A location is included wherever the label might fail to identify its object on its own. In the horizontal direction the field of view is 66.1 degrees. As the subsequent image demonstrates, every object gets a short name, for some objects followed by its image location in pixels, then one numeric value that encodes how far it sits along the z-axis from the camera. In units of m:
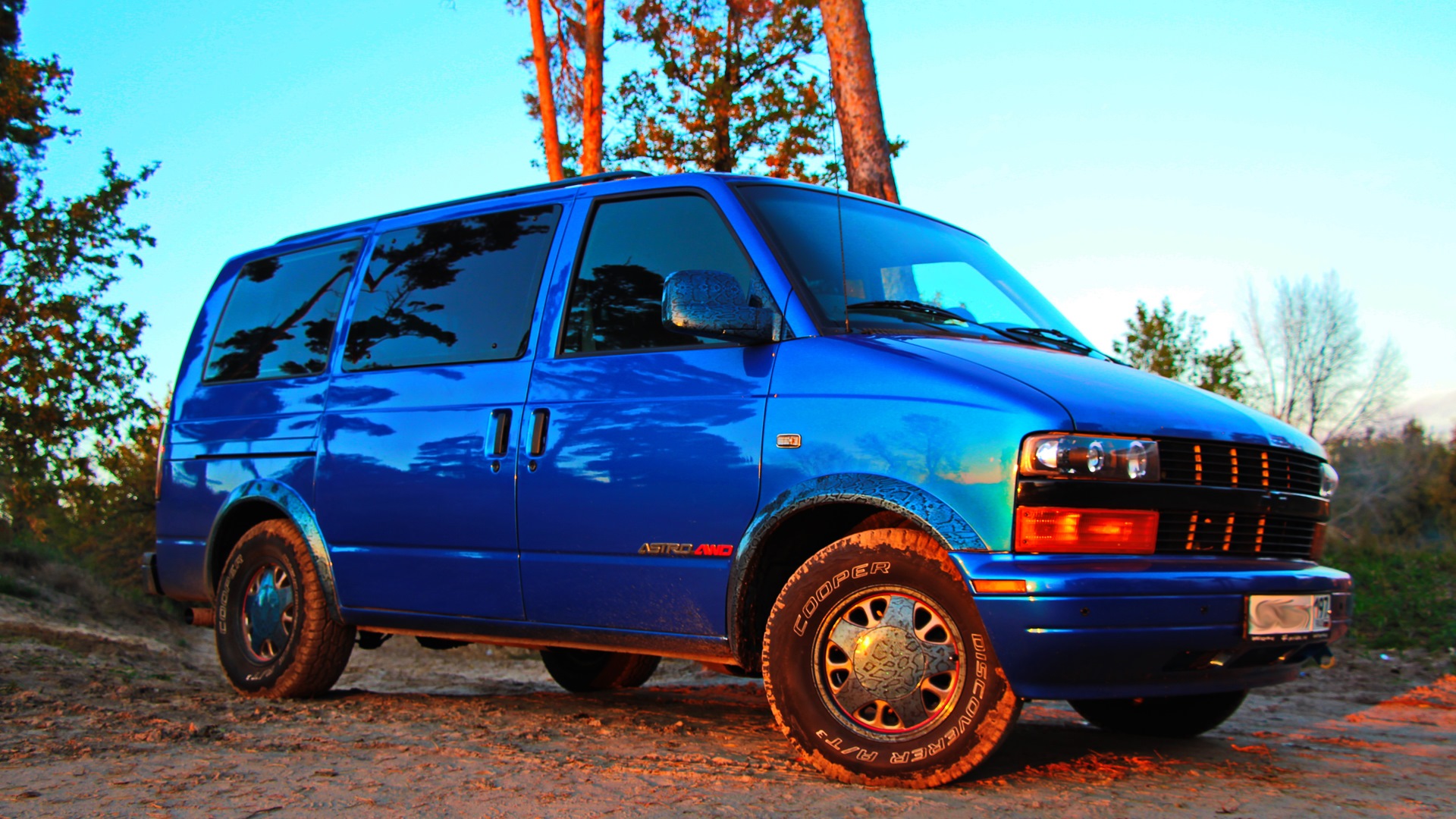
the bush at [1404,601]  7.38
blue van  3.22
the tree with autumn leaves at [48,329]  22.00
